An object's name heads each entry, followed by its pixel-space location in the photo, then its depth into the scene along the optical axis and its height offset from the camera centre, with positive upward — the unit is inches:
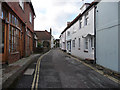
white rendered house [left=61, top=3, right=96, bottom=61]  406.7 +61.4
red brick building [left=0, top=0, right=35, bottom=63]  264.1 +45.9
